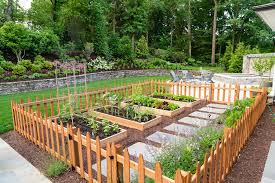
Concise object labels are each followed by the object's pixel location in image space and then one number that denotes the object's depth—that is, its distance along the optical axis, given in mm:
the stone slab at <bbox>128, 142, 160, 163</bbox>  3467
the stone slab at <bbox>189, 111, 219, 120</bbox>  5703
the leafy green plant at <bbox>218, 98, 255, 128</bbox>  3795
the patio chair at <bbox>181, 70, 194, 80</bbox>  12305
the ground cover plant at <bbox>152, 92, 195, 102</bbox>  7223
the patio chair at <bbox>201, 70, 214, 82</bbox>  11820
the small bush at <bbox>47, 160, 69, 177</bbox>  3105
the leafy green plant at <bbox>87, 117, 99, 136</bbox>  4327
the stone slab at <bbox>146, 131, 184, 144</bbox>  4289
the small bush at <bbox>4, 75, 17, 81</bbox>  9745
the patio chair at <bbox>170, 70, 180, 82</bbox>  10634
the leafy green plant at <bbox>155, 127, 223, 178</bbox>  2599
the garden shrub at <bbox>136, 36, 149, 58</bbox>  20406
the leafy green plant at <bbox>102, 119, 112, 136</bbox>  4328
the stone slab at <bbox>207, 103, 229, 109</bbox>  6755
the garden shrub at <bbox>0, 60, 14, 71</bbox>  10594
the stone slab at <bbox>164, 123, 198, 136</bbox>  4405
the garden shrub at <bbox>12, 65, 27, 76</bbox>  10323
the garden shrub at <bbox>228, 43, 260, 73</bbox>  16328
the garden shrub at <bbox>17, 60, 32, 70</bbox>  11102
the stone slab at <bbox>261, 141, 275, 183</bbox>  2757
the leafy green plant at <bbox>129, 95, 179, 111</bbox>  6262
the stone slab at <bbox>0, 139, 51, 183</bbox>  3051
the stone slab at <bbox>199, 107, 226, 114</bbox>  6286
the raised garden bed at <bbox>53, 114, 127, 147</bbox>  4184
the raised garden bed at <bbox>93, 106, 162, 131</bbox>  5035
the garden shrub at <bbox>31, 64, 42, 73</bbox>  11145
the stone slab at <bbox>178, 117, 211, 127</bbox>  5073
